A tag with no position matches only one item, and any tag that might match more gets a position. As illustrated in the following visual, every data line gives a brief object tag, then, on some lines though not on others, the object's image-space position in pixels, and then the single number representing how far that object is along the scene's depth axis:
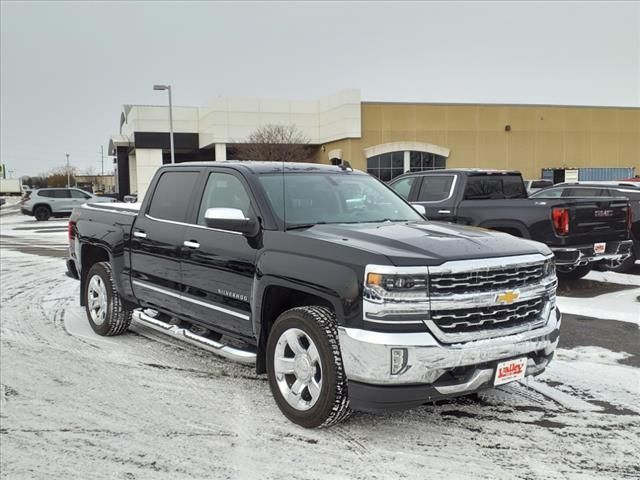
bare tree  41.78
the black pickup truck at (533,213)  8.83
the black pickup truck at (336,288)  3.67
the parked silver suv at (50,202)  31.78
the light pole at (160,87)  30.27
